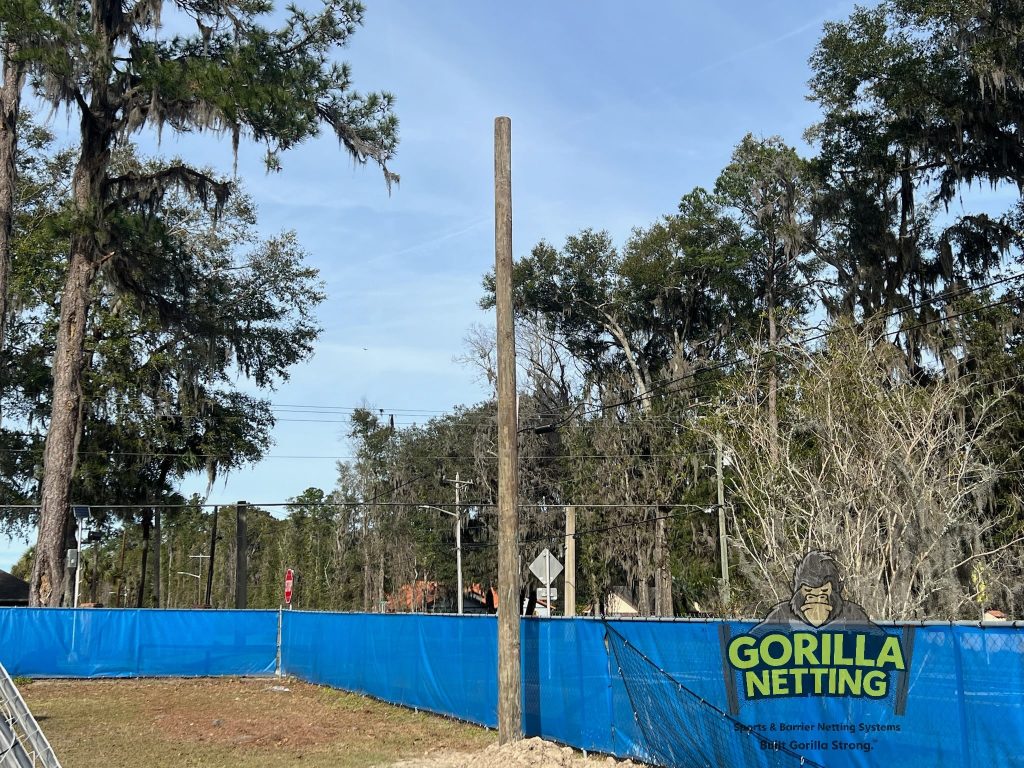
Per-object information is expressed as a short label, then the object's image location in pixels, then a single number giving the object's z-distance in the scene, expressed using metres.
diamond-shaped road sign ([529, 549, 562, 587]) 20.94
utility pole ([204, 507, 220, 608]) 35.09
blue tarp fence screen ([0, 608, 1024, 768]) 7.18
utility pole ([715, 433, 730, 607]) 27.24
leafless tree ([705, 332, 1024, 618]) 15.43
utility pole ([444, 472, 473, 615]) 42.30
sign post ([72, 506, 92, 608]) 25.17
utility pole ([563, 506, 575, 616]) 33.19
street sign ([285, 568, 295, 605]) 29.48
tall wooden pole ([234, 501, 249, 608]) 32.75
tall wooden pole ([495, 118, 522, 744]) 11.29
